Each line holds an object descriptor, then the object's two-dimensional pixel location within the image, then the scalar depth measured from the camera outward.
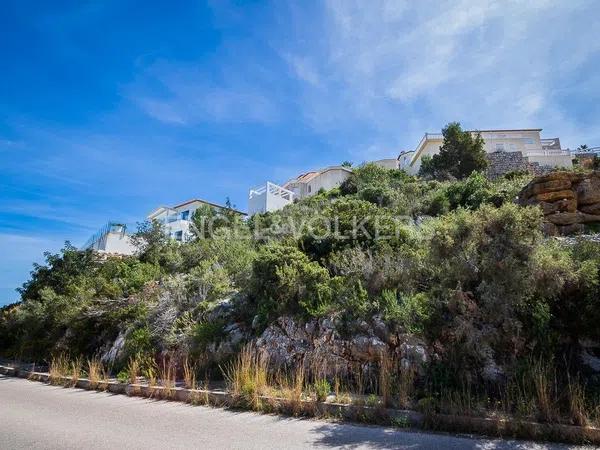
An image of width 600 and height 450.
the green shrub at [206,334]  8.24
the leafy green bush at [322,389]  5.55
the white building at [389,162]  44.53
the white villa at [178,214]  40.93
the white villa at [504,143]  36.69
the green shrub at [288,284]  7.60
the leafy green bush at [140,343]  9.12
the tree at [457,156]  28.16
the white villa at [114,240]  33.53
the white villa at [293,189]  34.41
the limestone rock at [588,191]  10.20
